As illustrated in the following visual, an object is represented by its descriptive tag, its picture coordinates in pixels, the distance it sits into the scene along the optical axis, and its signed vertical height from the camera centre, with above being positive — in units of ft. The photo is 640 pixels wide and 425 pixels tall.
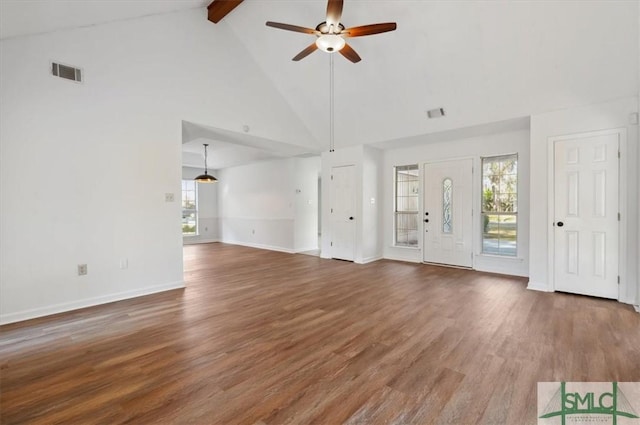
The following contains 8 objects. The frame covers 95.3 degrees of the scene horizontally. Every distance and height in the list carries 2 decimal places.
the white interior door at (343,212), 21.99 -0.32
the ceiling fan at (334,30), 10.05 +6.44
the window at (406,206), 21.66 +0.10
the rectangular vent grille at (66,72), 11.39 +5.55
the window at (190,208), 34.71 +0.18
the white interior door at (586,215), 12.69 -0.43
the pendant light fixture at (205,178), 27.55 +2.95
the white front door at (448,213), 18.95 -0.42
